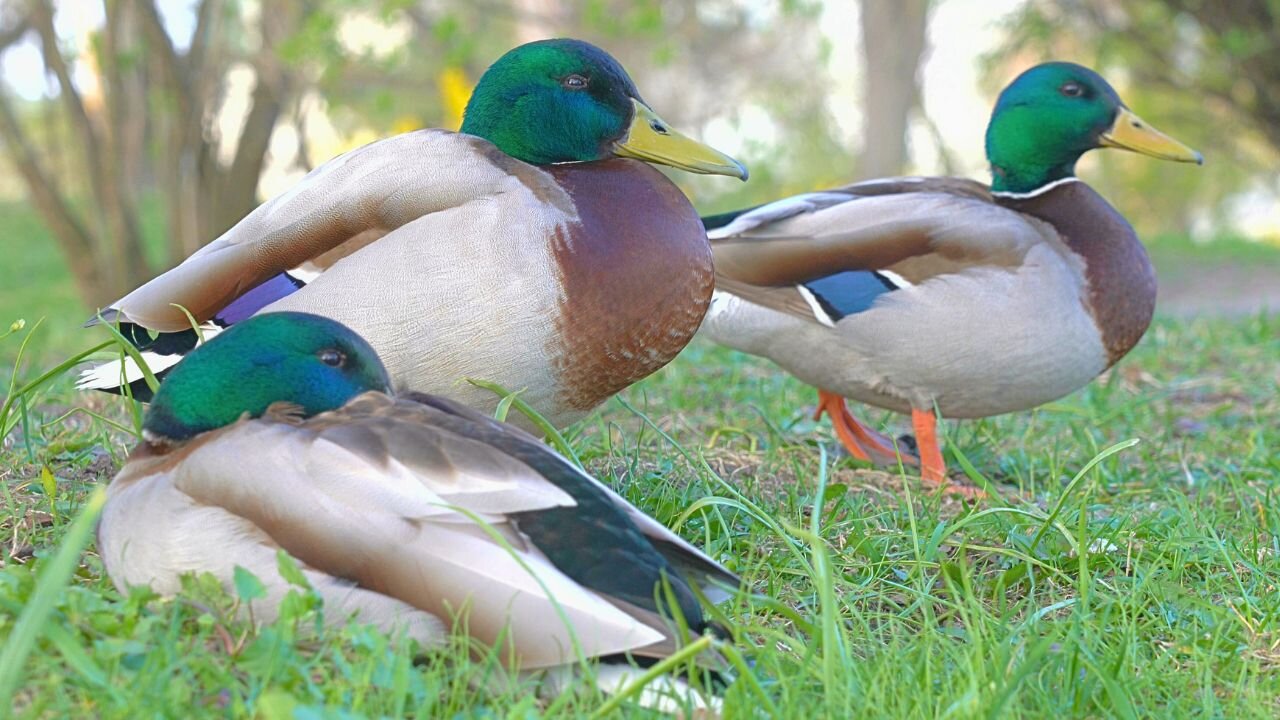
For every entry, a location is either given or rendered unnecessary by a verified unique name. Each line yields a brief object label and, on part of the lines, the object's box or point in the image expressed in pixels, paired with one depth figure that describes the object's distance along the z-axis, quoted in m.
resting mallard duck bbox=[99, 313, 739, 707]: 1.91
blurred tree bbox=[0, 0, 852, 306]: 7.72
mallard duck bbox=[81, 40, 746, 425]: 2.71
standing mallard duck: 3.61
